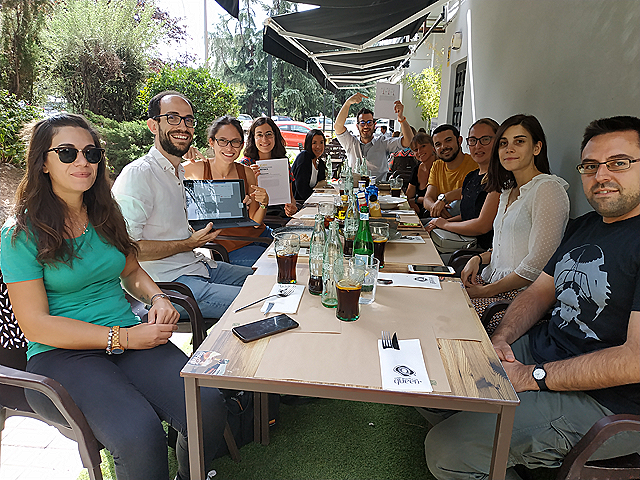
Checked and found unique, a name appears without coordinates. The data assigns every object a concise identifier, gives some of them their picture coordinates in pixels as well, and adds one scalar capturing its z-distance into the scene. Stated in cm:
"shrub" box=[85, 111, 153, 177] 789
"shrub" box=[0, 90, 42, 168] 644
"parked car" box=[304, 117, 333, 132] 2542
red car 1784
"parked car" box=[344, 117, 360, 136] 2486
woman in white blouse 219
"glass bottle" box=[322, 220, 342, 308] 159
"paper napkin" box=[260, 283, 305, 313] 153
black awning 455
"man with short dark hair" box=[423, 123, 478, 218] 411
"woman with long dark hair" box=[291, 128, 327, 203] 507
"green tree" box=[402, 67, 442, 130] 898
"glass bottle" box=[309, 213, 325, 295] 169
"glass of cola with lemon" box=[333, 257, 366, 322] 144
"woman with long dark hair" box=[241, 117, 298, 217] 399
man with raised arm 600
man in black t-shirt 138
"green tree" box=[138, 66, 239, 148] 783
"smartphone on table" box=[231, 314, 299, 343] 134
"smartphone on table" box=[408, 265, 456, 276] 196
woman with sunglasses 140
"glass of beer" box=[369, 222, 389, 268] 204
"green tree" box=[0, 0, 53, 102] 805
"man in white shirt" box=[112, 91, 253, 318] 223
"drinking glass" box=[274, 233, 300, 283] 176
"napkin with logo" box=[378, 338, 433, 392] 111
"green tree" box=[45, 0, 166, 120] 870
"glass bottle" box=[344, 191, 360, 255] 215
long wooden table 110
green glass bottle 212
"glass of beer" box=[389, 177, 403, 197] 451
